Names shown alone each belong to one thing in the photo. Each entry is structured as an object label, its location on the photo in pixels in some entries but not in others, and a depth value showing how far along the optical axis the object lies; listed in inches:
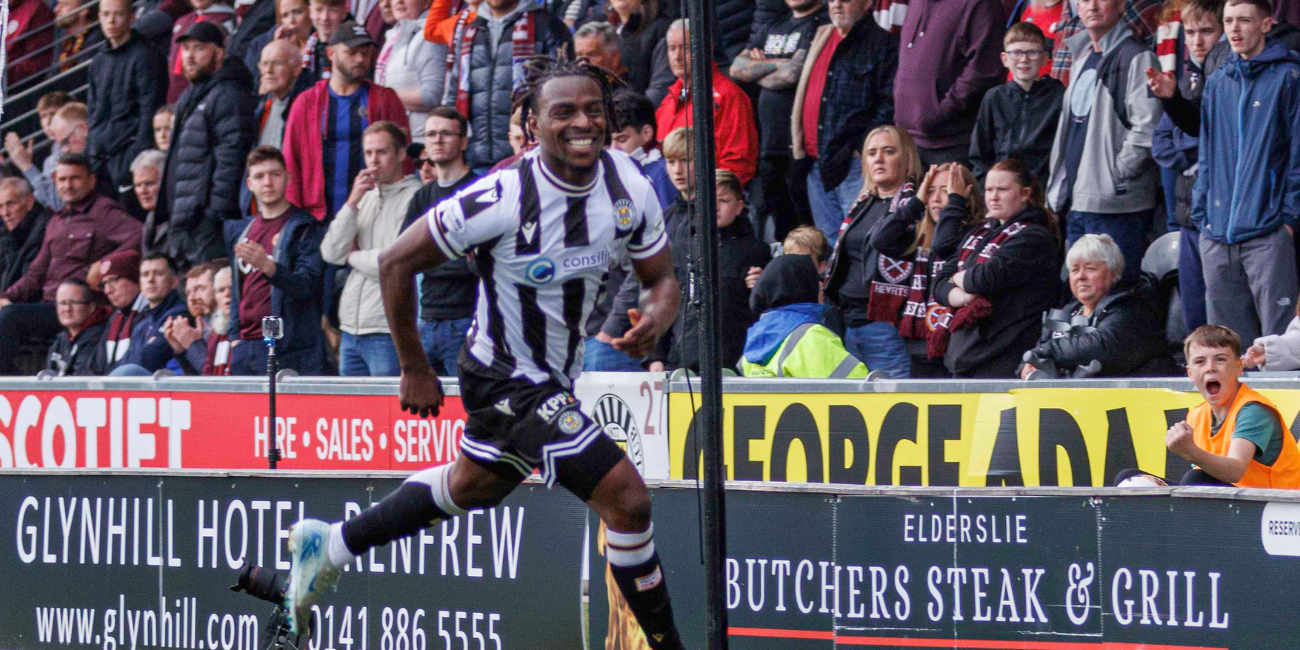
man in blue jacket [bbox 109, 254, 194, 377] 1052.5
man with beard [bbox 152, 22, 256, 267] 1077.1
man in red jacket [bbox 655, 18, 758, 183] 885.8
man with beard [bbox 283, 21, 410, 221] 1008.2
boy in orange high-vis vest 565.3
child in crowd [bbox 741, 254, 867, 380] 750.5
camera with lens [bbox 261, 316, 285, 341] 734.5
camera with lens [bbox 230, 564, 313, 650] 516.4
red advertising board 802.2
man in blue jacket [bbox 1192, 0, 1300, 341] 712.4
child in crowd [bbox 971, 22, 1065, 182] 808.9
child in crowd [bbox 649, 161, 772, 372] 817.5
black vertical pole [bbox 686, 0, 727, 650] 451.8
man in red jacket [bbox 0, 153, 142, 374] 1170.0
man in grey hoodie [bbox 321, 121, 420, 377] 936.3
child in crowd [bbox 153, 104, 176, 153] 1179.9
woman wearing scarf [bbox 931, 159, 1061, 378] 737.0
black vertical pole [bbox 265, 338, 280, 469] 732.7
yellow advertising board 625.0
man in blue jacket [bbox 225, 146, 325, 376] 969.5
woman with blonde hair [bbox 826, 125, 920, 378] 794.2
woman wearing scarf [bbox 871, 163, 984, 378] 773.3
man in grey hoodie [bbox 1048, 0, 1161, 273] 781.3
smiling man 474.3
